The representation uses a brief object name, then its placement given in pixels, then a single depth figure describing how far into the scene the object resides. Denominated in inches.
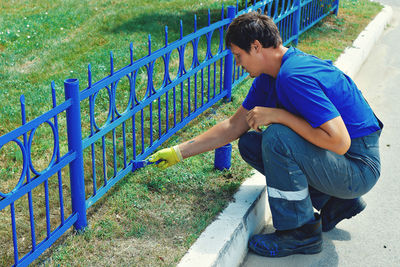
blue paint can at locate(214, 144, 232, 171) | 150.9
